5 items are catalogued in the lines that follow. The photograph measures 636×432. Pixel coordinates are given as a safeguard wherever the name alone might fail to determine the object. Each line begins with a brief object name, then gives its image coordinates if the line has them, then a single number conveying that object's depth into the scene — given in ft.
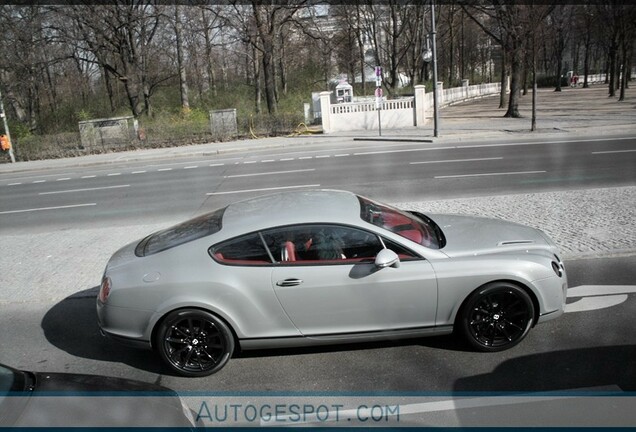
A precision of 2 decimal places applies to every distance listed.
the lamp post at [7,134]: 88.24
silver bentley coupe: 14.12
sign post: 85.01
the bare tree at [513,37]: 84.72
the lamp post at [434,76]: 73.26
